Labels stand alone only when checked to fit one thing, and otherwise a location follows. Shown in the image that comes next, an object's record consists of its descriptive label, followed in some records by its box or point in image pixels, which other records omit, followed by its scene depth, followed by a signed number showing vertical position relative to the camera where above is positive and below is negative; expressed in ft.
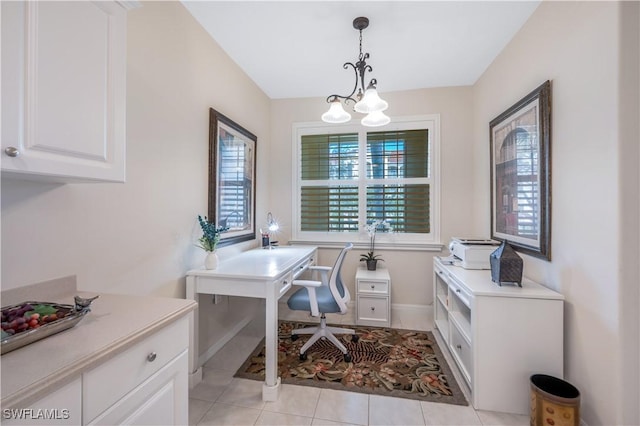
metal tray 2.30 -1.13
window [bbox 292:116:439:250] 10.52 +1.34
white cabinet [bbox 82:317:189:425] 2.43 -1.83
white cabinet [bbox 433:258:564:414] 5.22 -2.57
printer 7.11 -1.07
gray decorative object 5.67 -1.15
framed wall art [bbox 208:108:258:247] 7.22 +1.06
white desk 5.68 -1.69
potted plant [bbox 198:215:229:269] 6.25 -0.72
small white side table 9.29 -3.08
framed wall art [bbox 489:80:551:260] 5.89 +1.04
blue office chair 7.03 -2.46
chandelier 6.29 +2.67
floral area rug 6.12 -4.03
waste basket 4.39 -3.30
